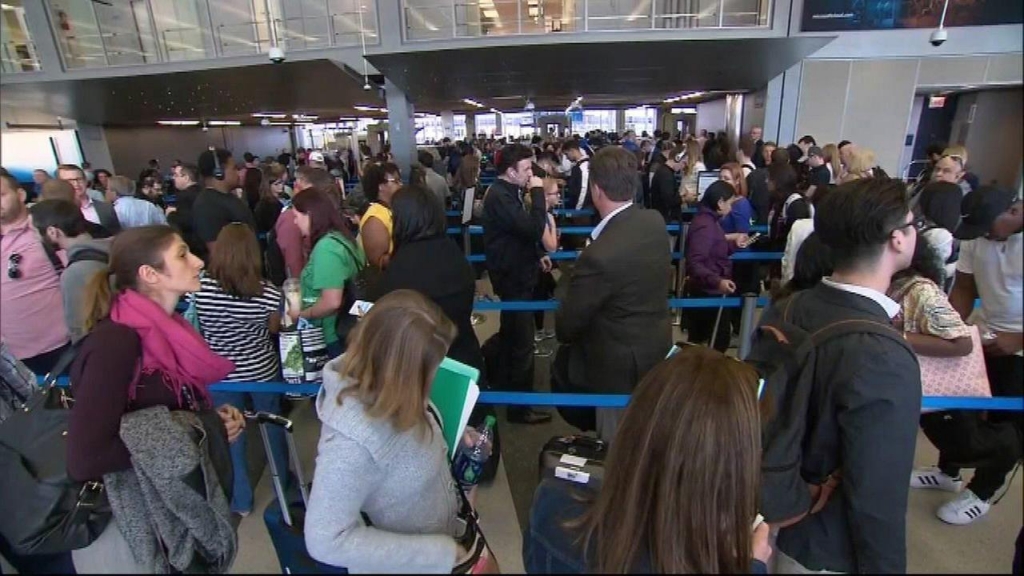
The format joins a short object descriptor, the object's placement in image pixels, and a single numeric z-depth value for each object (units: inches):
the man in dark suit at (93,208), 158.1
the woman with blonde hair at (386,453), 45.6
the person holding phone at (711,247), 145.6
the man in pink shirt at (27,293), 43.9
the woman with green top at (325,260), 103.8
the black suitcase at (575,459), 60.7
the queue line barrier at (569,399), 69.5
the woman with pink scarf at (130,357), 50.2
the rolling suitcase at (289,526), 44.1
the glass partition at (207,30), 427.2
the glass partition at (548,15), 392.8
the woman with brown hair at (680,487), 34.7
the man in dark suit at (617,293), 83.6
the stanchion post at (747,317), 108.0
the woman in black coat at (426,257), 89.2
